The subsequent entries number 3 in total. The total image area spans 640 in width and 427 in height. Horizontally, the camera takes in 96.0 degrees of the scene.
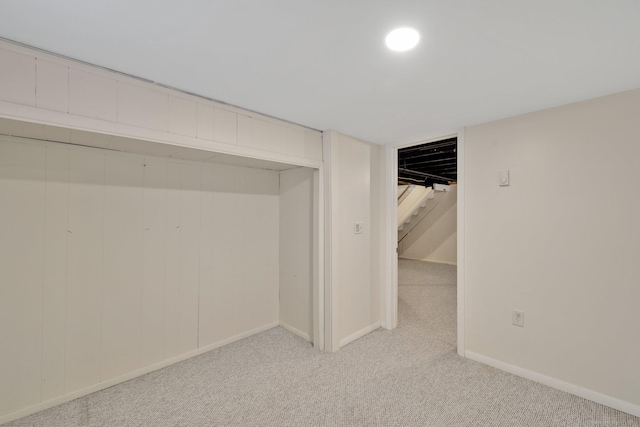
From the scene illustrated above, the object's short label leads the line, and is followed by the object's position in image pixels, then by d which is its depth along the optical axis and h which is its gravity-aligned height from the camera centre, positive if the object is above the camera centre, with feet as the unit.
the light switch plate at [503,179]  7.25 +0.92
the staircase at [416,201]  19.61 +1.05
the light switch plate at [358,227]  9.12 -0.38
